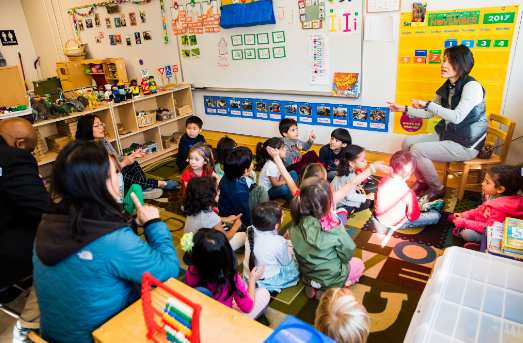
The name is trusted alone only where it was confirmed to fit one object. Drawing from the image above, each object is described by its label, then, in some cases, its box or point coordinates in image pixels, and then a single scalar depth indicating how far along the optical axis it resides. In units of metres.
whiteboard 3.54
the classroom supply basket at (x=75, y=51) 5.81
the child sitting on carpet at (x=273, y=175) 3.11
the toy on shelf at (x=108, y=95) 4.14
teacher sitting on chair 2.87
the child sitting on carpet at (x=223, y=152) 3.20
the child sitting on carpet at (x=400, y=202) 2.73
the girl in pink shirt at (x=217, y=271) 1.63
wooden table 1.04
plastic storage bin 1.24
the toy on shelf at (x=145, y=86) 4.54
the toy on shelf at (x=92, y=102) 3.94
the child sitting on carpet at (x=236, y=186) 2.62
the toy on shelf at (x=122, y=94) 4.19
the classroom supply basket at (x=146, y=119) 4.48
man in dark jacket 1.89
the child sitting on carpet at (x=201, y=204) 2.39
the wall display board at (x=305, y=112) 3.65
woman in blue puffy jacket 1.17
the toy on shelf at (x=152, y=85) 4.63
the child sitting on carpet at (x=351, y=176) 2.92
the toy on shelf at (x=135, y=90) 4.38
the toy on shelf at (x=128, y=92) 4.28
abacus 0.96
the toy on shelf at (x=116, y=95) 4.15
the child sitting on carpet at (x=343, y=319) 1.24
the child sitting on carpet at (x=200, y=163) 3.06
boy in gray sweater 3.57
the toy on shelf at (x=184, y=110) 4.99
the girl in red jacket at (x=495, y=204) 2.23
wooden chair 2.85
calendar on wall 2.86
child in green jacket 1.94
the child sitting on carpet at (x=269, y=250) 2.05
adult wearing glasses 3.36
